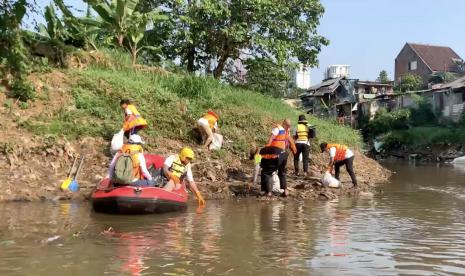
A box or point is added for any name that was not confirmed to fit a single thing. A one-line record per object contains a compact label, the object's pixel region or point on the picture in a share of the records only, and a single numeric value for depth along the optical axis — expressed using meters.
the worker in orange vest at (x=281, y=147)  12.74
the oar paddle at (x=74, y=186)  11.98
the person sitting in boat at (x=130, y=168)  9.92
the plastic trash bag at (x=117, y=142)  11.82
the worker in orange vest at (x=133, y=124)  11.51
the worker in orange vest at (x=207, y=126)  15.42
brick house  56.28
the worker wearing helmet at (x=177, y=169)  10.74
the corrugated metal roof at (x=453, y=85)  42.66
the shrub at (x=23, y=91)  14.92
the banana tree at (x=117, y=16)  19.12
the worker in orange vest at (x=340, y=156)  14.47
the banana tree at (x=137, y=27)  20.09
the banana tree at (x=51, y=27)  18.36
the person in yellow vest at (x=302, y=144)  15.55
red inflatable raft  9.88
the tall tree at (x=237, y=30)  24.33
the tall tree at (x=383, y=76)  63.11
